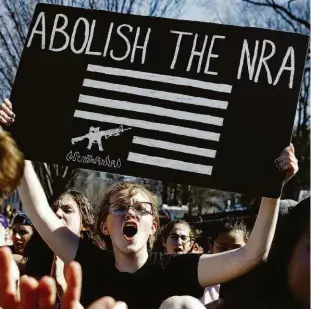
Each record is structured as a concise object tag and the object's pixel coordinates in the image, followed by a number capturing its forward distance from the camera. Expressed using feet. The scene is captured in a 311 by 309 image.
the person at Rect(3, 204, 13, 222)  40.86
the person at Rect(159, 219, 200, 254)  14.42
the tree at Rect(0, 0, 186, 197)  27.61
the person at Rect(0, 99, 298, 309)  7.43
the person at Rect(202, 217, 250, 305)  11.00
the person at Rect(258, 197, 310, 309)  5.45
